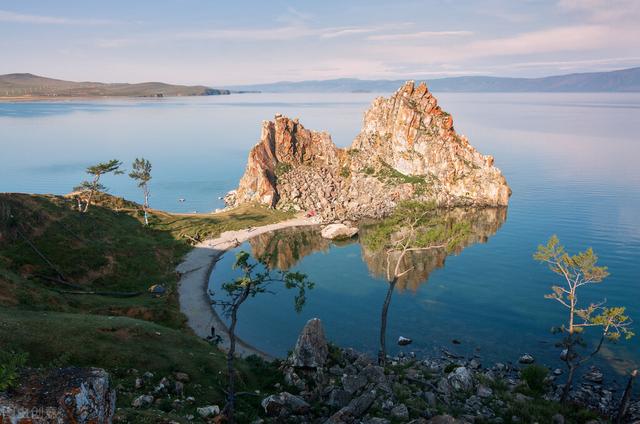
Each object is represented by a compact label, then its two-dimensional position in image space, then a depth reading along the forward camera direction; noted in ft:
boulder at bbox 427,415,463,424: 80.49
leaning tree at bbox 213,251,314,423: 90.58
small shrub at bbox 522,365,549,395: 139.85
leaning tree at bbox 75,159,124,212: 282.36
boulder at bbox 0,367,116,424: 34.53
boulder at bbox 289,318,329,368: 128.57
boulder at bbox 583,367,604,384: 152.87
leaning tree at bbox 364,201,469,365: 136.26
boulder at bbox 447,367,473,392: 124.47
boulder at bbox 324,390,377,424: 84.53
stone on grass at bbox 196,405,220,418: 87.37
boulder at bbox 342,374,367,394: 106.83
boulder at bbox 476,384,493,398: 120.16
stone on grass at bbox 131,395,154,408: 84.58
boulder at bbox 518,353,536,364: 166.61
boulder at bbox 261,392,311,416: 94.17
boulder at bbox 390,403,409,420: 92.88
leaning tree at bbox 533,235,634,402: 113.29
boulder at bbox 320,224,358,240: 335.06
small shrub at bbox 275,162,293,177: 439.22
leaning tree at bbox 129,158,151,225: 321.87
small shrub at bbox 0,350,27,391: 33.65
